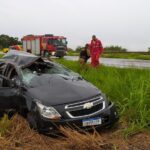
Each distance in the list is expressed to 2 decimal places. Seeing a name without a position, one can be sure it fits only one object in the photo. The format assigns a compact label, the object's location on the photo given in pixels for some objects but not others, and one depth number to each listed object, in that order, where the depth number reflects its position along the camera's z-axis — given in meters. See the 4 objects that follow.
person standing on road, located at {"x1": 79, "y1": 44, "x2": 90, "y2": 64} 9.38
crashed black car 3.53
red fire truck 19.17
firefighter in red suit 9.38
